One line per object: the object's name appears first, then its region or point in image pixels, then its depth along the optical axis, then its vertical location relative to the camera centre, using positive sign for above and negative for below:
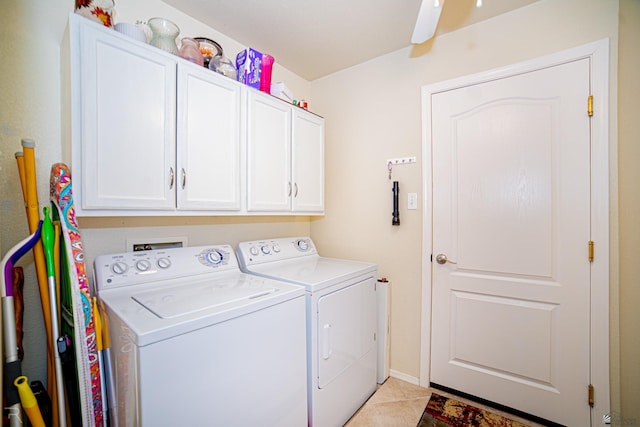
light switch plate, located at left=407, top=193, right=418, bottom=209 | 2.10 +0.09
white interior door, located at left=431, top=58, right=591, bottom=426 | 1.57 -0.18
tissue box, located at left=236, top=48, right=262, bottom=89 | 1.75 +0.94
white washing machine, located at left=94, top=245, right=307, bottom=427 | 0.91 -0.50
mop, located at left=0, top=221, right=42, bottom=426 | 0.93 -0.46
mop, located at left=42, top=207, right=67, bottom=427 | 1.01 -0.33
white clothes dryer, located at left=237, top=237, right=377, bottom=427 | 1.47 -0.66
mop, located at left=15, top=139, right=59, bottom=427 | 1.09 +0.01
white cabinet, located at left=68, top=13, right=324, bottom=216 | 1.14 +0.40
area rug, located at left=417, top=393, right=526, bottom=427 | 1.67 -1.29
